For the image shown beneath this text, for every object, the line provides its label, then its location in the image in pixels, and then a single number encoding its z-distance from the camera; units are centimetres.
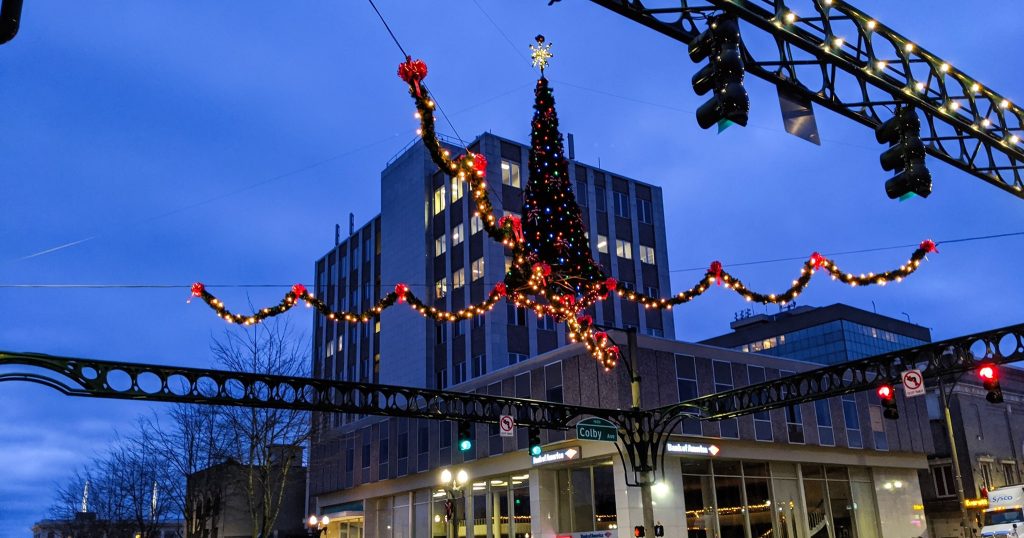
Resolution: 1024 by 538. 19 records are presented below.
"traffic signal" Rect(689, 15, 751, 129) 955
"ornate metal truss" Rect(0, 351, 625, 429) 1870
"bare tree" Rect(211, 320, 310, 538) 3634
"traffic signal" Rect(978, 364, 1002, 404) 1998
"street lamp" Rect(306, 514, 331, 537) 3406
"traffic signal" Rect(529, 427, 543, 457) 2521
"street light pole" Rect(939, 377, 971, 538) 3247
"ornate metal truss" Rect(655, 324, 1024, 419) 2131
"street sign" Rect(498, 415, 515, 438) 2477
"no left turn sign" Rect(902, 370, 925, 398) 2102
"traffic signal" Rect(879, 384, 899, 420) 2184
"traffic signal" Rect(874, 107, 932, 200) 1229
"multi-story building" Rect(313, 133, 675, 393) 5462
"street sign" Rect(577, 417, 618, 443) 2448
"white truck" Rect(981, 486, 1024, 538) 3236
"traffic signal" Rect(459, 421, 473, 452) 2407
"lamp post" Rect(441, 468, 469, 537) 3141
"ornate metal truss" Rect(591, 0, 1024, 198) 1109
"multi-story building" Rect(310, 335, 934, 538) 3425
